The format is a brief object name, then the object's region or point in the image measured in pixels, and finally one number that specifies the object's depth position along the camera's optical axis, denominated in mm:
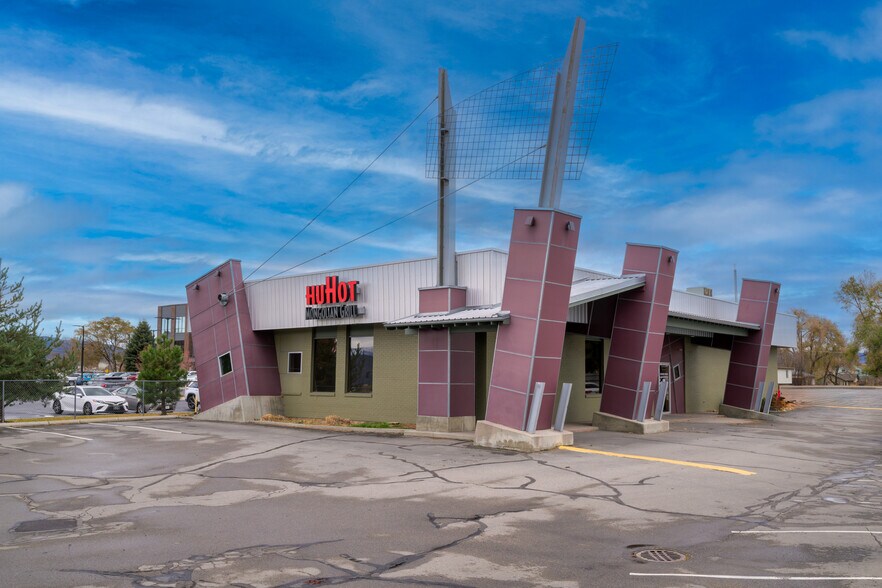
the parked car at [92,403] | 34719
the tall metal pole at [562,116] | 18516
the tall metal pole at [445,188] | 21750
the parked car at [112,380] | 56156
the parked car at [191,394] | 38612
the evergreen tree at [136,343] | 81312
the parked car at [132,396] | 33938
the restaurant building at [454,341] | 20250
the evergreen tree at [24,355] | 25984
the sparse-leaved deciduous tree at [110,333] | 94750
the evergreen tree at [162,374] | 31875
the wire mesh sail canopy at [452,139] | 22078
